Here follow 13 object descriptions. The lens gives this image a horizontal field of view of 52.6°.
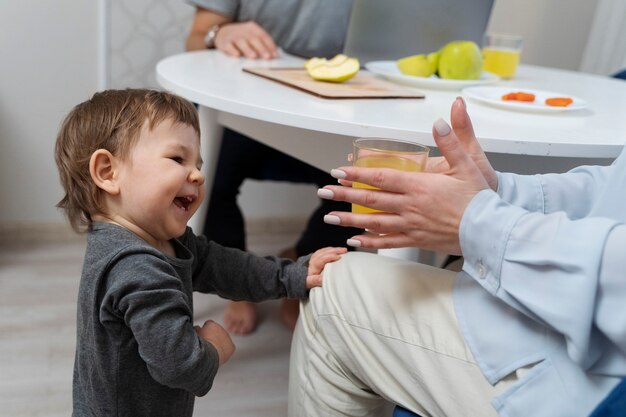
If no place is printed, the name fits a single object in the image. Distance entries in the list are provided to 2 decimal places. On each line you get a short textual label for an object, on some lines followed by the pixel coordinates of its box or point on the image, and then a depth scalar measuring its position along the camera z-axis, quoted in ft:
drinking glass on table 4.89
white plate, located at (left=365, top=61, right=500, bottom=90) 4.06
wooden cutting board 3.57
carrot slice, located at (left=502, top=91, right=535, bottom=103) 3.77
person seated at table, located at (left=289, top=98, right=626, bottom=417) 2.05
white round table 2.93
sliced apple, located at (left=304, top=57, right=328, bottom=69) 4.01
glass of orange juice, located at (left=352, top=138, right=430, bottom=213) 2.63
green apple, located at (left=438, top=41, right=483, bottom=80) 4.17
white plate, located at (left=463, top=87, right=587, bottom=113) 3.56
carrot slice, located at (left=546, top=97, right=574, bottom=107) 3.67
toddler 2.61
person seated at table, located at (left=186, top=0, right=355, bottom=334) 5.42
